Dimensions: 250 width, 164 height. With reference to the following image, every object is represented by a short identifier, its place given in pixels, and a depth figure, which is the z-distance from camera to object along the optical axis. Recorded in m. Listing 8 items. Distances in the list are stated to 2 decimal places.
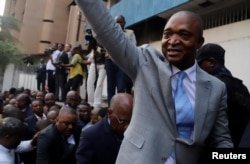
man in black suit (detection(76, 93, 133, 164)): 2.79
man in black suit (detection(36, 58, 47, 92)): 11.97
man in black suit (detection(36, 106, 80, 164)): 3.57
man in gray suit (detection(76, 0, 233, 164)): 1.62
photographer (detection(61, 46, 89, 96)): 8.24
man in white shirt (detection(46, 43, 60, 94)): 10.31
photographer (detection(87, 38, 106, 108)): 6.47
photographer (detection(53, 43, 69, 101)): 8.96
